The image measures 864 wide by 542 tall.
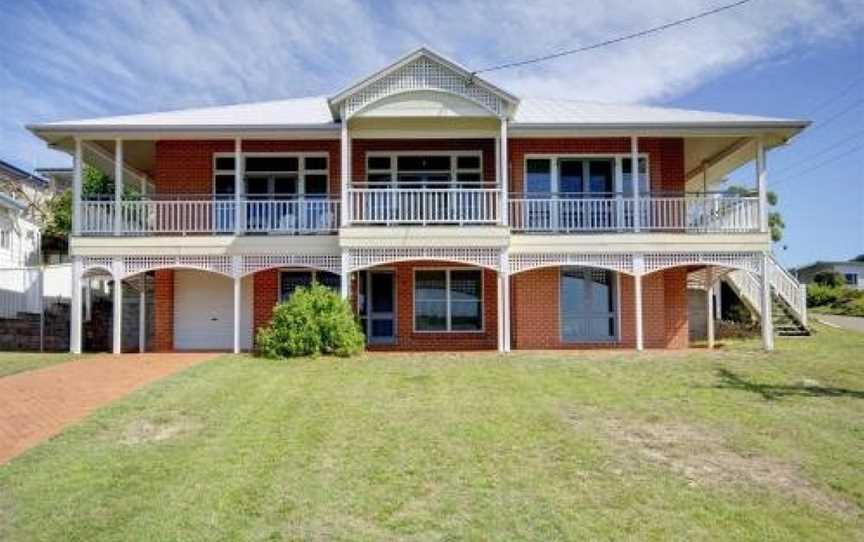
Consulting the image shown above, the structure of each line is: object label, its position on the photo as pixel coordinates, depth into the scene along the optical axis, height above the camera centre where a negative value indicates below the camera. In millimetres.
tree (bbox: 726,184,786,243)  43656 +4968
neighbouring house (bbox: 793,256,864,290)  52656 +2366
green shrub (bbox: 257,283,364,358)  13938 -489
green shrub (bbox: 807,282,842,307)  40938 +348
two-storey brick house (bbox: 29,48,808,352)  15328 +2150
